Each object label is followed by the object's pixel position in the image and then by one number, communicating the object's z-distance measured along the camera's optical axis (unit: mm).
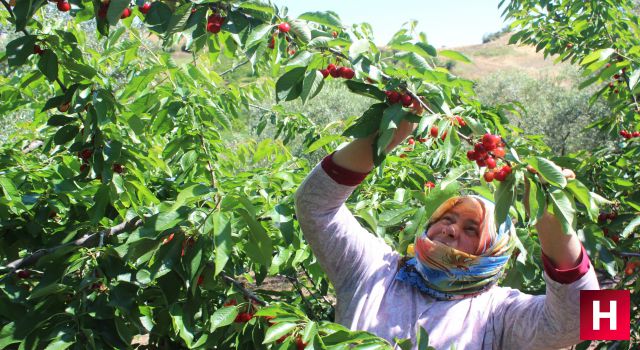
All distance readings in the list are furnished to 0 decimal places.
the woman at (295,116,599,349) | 1638
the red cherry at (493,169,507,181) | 1381
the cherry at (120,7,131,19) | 1941
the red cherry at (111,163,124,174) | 2197
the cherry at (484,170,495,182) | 1394
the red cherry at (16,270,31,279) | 2365
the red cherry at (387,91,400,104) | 1453
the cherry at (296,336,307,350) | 1472
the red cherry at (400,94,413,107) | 1439
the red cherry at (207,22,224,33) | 1539
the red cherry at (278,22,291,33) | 1494
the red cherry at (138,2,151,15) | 1680
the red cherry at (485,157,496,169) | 1436
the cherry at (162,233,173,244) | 1832
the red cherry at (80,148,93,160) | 2176
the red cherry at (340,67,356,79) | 1492
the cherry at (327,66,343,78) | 1493
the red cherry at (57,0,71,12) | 1879
